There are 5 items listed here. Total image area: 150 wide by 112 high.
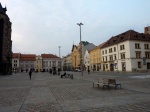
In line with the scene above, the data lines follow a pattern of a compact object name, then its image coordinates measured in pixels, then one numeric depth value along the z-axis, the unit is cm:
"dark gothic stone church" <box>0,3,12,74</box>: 3689
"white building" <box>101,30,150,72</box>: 3816
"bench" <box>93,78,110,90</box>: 972
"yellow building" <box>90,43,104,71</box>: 5407
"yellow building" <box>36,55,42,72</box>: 9117
